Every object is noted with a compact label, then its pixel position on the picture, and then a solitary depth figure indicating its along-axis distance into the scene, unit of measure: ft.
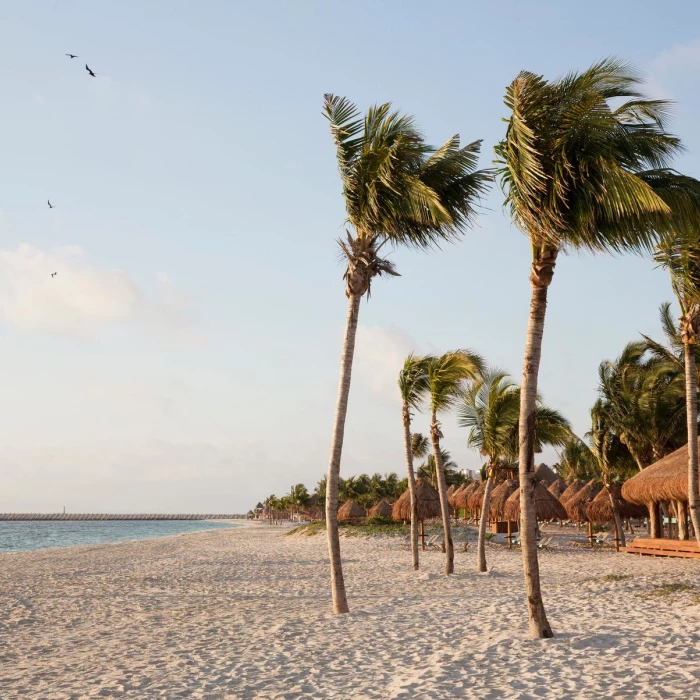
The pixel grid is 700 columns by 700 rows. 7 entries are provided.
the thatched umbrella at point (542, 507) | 99.04
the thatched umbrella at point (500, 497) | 109.09
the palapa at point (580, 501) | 107.55
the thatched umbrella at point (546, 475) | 147.84
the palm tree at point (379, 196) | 36.06
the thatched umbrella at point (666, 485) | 71.41
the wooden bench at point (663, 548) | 70.23
